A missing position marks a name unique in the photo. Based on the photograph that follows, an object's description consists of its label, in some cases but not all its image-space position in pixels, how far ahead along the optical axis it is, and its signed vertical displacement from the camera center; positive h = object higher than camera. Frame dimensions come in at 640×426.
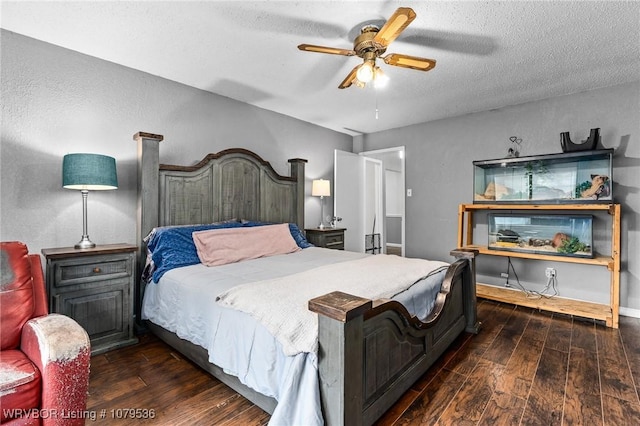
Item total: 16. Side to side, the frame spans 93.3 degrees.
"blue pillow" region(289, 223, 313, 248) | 3.52 -0.32
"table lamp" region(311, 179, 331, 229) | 4.34 +0.30
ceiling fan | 1.96 +1.05
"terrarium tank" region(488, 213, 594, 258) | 3.21 -0.28
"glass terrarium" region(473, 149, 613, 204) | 3.12 +0.35
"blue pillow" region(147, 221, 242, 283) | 2.39 -0.34
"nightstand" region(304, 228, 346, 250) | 4.02 -0.39
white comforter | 1.30 -0.68
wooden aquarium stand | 2.87 -0.57
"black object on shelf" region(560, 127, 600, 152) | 3.09 +0.70
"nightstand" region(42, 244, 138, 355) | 2.10 -0.59
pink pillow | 2.56 -0.32
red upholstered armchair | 1.13 -0.63
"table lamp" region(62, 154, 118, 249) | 2.22 +0.27
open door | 4.77 +0.20
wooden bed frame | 1.26 -0.53
